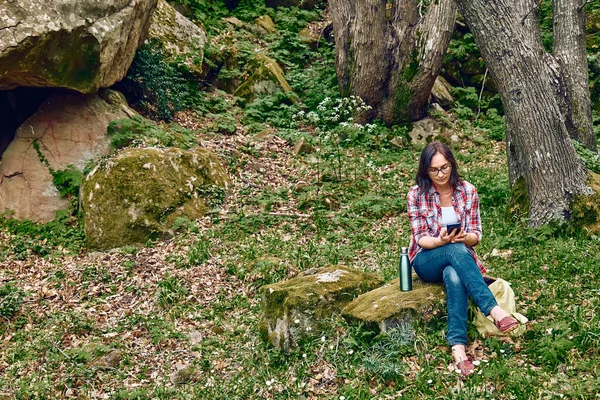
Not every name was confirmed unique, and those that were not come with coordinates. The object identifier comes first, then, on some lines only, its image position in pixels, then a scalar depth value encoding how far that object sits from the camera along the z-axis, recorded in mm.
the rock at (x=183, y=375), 5289
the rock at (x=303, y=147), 11134
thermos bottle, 4879
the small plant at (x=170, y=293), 6684
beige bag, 4578
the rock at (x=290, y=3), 17547
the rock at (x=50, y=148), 8922
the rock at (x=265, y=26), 16312
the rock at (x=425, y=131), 11797
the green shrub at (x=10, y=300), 6633
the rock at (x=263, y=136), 11595
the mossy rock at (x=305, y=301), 5062
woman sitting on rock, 4500
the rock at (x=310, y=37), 15797
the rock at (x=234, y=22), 16266
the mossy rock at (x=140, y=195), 8203
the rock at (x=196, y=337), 5955
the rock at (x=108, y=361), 5625
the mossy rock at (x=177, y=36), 12969
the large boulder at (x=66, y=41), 8180
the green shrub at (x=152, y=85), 11422
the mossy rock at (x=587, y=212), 6723
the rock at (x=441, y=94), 13055
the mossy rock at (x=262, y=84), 13281
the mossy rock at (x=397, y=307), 4660
